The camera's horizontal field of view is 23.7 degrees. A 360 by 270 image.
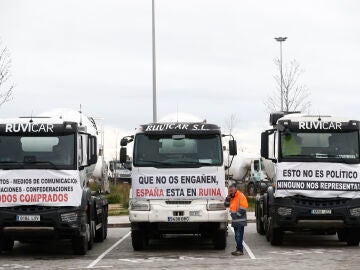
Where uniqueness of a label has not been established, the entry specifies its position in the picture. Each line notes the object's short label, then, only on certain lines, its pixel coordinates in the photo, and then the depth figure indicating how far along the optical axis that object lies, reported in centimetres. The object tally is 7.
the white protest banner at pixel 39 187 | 1814
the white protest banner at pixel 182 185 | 1902
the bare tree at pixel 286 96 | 4656
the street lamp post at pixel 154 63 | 3391
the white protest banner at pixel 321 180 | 2005
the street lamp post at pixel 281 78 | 4631
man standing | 1897
